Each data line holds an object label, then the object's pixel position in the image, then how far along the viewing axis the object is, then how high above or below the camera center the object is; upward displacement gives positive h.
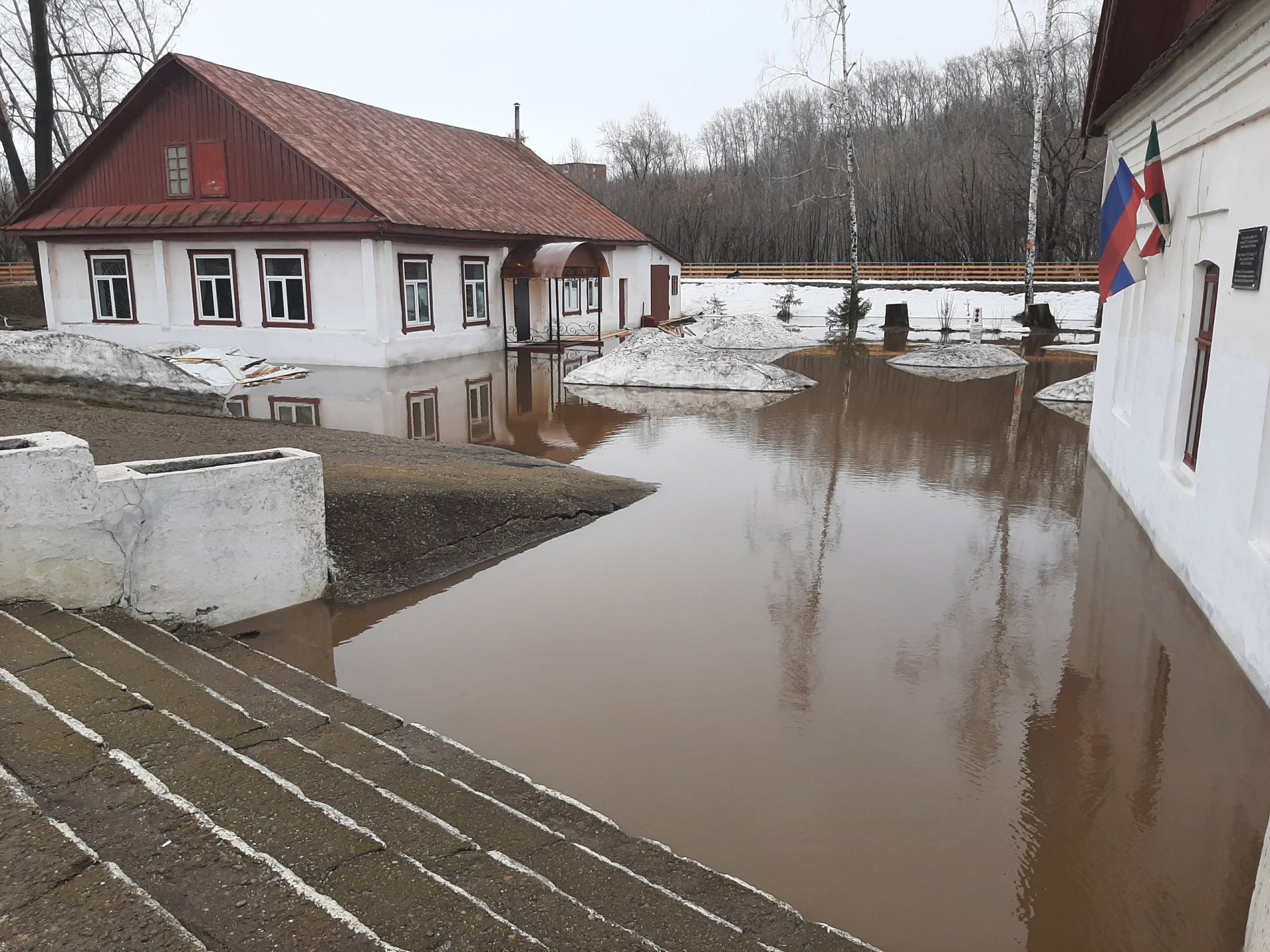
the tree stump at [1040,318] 30.42 -1.47
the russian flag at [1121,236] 9.05 +0.32
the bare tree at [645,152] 71.19 +8.78
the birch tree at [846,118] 29.45 +4.71
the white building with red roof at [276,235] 19.95 +0.80
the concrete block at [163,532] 5.38 -1.55
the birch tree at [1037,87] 26.94 +5.20
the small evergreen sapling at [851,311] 32.78 -1.34
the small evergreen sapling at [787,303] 34.81 -1.15
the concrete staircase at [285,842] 2.86 -1.96
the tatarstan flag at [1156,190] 8.54 +0.70
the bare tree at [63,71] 25.41 +6.30
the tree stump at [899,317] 31.91 -1.49
